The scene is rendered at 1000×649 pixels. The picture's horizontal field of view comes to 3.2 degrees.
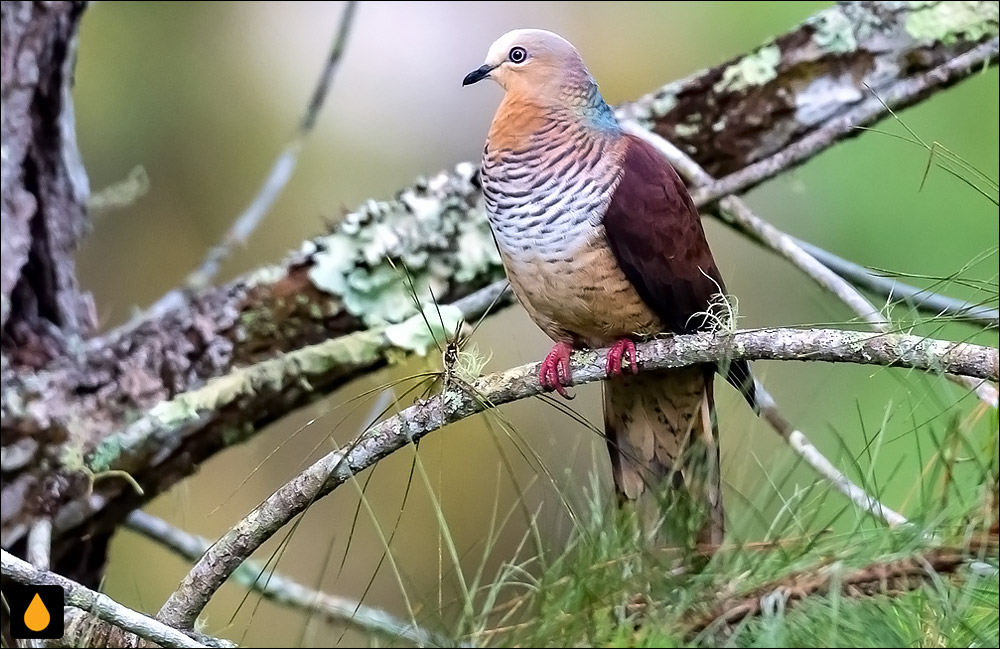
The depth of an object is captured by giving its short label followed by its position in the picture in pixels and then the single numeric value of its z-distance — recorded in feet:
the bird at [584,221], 28.70
